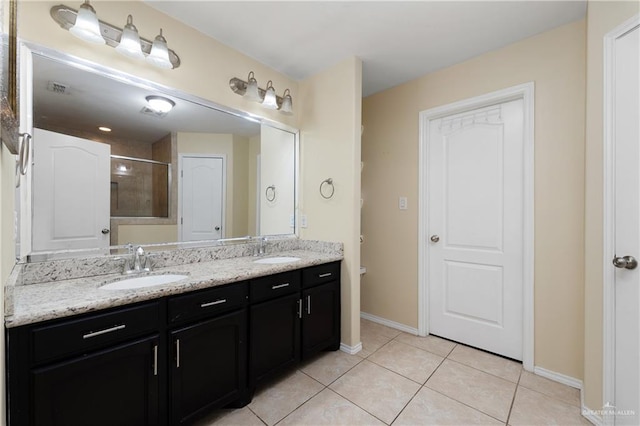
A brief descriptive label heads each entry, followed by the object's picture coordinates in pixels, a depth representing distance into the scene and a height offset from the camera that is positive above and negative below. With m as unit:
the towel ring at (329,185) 2.36 +0.22
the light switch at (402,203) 2.64 +0.09
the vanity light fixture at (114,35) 1.38 +0.97
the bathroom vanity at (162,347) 0.97 -0.62
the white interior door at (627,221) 1.28 -0.04
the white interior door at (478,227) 2.11 -0.13
